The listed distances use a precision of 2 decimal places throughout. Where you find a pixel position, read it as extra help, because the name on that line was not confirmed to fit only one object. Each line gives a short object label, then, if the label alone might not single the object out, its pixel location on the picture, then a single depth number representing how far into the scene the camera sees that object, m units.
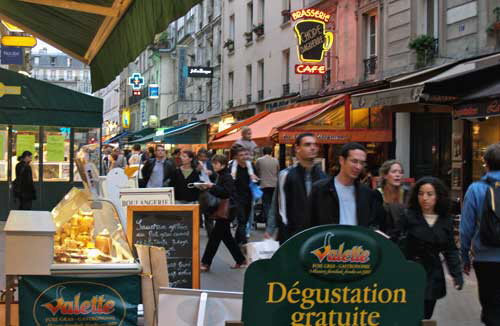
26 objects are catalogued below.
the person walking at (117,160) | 21.05
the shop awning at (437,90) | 10.63
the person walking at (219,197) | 9.19
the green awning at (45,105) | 13.16
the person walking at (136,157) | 18.56
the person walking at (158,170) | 12.23
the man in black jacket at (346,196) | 4.88
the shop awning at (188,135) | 29.13
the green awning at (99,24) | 4.37
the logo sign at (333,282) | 2.73
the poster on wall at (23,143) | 14.51
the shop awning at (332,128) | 17.33
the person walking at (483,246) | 5.23
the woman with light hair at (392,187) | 6.13
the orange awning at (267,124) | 17.66
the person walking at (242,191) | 10.37
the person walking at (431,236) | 5.10
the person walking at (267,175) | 13.05
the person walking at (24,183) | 13.58
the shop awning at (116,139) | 49.82
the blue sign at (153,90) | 48.88
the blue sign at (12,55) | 13.95
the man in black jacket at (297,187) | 5.35
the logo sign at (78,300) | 4.50
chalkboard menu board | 6.68
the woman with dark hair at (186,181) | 11.01
